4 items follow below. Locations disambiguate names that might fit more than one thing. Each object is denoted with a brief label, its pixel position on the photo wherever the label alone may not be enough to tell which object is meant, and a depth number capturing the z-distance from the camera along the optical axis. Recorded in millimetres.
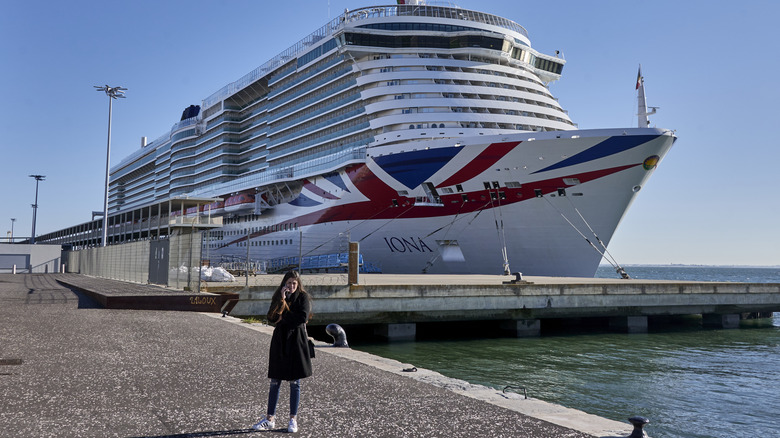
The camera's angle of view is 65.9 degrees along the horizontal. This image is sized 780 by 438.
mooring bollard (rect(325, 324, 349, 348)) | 12367
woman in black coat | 5734
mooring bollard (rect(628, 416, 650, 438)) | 5527
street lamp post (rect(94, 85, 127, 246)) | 39938
